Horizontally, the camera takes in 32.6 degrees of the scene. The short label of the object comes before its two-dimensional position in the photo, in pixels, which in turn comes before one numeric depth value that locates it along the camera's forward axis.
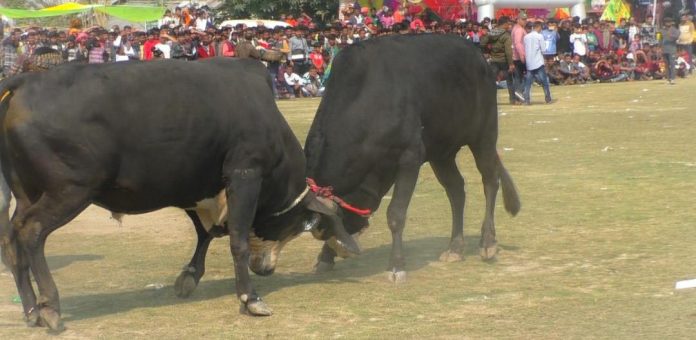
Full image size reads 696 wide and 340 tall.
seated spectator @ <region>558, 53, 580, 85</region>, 33.22
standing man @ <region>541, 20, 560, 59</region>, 32.75
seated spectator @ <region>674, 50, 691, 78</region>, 33.91
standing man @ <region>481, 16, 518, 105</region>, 25.64
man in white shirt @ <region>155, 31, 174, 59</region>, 27.22
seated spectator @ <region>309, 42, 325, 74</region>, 30.97
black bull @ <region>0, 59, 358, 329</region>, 7.03
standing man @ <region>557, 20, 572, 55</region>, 34.22
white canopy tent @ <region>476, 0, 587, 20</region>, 35.09
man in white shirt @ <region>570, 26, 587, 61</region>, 33.81
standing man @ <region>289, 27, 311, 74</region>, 30.86
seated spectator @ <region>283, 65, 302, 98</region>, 30.07
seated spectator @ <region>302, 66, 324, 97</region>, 30.62
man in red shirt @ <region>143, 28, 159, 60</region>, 28.05
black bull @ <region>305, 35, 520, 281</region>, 8.70
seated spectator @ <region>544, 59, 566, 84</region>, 33.16
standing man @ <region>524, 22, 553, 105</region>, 25.70
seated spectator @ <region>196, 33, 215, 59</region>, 27.97
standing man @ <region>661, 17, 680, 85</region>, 30.30
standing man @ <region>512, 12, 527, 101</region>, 26.17
